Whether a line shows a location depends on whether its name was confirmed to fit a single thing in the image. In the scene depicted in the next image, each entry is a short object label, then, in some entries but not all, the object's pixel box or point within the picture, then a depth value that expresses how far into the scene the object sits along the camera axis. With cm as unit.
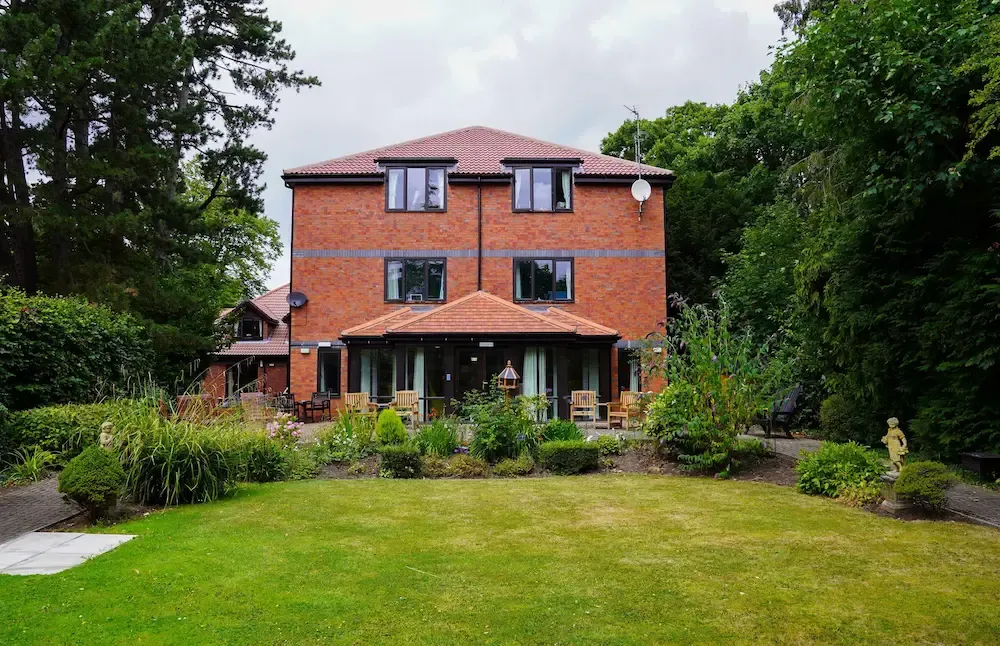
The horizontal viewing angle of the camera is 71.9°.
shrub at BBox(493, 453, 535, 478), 1063
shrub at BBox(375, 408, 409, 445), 1171
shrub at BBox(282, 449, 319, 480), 1050
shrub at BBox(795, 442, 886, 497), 859
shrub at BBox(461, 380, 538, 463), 1106
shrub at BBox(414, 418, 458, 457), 1140
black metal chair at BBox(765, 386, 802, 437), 1535
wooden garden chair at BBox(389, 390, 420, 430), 1760
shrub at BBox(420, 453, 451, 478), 1066
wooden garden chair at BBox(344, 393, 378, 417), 1764
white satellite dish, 2262
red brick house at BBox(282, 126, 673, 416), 2288
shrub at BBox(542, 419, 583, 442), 1167
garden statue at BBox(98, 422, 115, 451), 824
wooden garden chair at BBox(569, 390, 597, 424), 1812
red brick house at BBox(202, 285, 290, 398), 3497
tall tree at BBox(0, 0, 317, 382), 1530
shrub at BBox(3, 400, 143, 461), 1064
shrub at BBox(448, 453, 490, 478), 1062
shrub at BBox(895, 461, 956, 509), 734
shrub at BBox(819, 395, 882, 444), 1348
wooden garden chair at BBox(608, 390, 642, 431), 1650
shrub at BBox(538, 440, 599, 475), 1074
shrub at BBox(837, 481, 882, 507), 813
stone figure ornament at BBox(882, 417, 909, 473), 850
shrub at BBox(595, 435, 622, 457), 1197
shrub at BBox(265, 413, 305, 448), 1133
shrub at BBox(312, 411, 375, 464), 1143
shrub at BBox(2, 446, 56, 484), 998
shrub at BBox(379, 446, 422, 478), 1050
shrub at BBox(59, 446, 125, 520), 713
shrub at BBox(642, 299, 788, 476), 1052
